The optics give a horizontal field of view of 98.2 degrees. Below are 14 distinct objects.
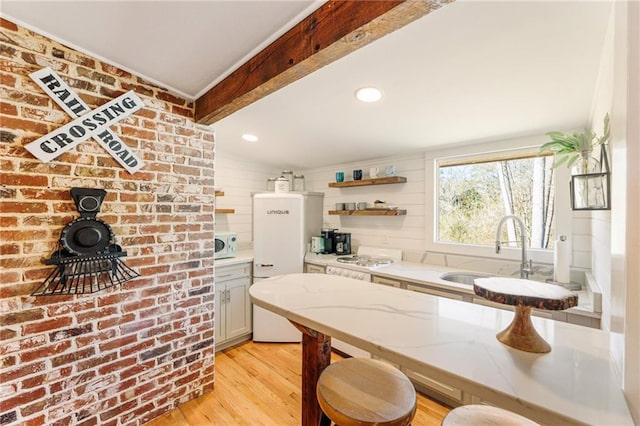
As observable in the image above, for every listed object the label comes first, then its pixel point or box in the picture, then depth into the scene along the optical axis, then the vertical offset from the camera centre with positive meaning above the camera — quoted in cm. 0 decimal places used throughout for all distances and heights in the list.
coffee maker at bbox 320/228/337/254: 354 -35
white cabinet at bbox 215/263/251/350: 282 -97
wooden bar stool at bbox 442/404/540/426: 88 -66
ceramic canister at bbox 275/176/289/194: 327 +33
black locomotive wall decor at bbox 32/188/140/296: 148 -23
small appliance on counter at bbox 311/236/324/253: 355 -39
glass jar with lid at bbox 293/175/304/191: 399 +45
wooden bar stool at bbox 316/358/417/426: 92 -66
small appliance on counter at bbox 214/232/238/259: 298 -34
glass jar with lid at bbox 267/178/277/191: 387 +41
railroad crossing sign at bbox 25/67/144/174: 147 +52
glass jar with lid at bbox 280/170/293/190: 382 +53
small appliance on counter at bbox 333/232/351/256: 348 -37
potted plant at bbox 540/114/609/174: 131 +34
